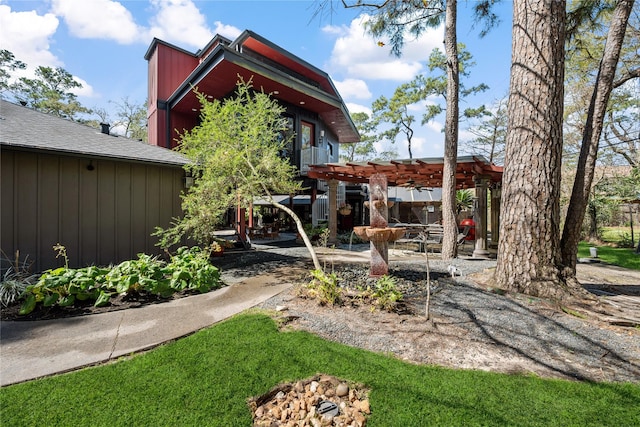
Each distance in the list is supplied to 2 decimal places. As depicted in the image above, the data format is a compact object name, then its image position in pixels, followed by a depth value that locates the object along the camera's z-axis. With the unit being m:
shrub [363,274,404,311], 4.04
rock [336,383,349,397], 2.29
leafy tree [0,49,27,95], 21.08
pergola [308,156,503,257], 8.68
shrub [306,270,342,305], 4.27
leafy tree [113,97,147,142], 27.73
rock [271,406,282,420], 2.08
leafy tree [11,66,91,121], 22.70
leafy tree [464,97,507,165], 23.64
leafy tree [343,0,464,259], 7.98
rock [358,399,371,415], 2.09
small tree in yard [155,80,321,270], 6.16
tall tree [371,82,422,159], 24.27
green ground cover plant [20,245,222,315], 4.05
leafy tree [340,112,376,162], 29.00
